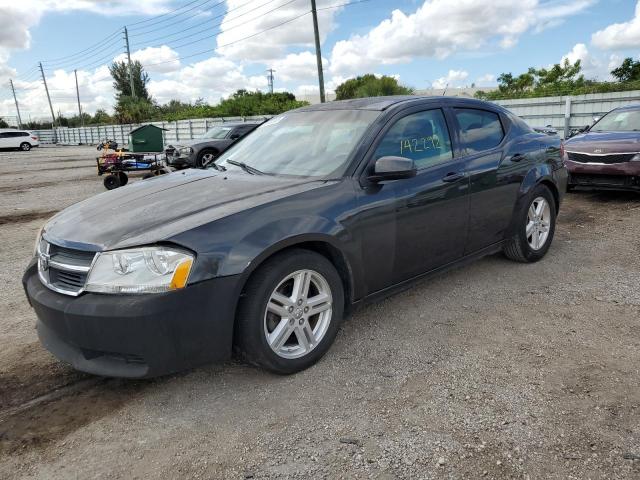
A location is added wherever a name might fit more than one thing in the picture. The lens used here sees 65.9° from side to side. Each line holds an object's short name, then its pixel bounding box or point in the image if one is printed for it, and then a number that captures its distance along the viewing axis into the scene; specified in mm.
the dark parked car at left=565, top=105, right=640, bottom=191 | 7348
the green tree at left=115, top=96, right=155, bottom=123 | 48025
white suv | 38125
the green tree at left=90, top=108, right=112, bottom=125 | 56341
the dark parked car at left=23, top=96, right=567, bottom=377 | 2455
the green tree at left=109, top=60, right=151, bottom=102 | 66562
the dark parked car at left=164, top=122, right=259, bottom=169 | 13680
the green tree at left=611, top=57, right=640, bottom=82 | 24812
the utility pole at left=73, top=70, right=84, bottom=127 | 67938
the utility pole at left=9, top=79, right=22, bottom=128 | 83188
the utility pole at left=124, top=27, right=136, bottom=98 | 56038
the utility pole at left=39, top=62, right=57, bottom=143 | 71125
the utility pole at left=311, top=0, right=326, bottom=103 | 22828
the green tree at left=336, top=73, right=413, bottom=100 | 32594
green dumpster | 13320
